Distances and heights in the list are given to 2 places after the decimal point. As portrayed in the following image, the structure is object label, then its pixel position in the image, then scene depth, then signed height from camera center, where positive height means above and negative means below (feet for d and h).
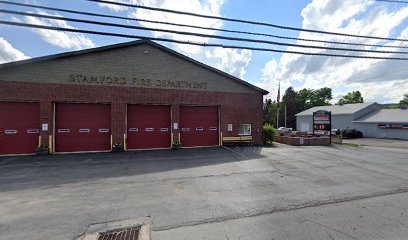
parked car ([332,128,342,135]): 123.75 -4.68
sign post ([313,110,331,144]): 75.24 +0.70
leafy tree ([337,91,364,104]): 272.92 +31.50
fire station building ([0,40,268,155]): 47.42 +5.43
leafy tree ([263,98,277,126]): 213.66 +10.22
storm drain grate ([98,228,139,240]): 14.82 -7.76
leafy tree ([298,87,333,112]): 264.72 +32.95
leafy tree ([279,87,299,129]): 207.41 +14.35
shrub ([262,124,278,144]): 68.24 -3.43
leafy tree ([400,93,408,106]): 249.96 +27.59
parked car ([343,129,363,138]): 120.26 -5.73
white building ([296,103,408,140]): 112.78 +1.91
